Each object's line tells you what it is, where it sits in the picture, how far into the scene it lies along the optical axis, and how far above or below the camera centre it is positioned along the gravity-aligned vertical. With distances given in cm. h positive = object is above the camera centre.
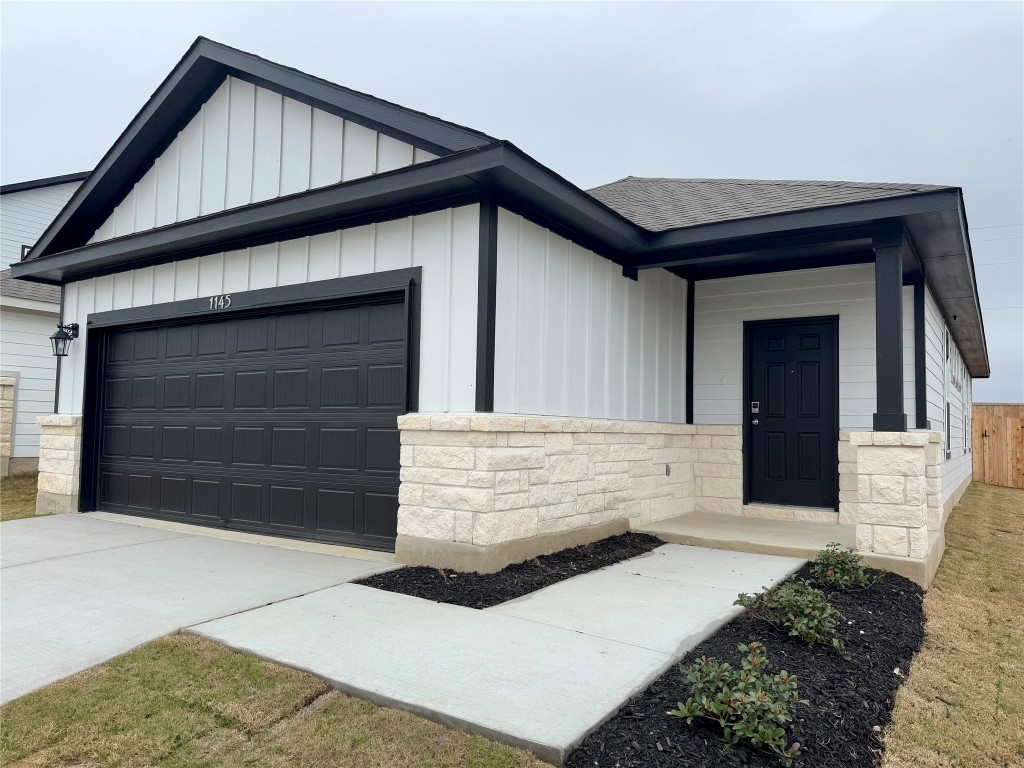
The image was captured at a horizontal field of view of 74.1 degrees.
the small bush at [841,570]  515 -117
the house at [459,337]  557 +80
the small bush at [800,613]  385 -116
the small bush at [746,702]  263 -116
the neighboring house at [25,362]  1241 +80
